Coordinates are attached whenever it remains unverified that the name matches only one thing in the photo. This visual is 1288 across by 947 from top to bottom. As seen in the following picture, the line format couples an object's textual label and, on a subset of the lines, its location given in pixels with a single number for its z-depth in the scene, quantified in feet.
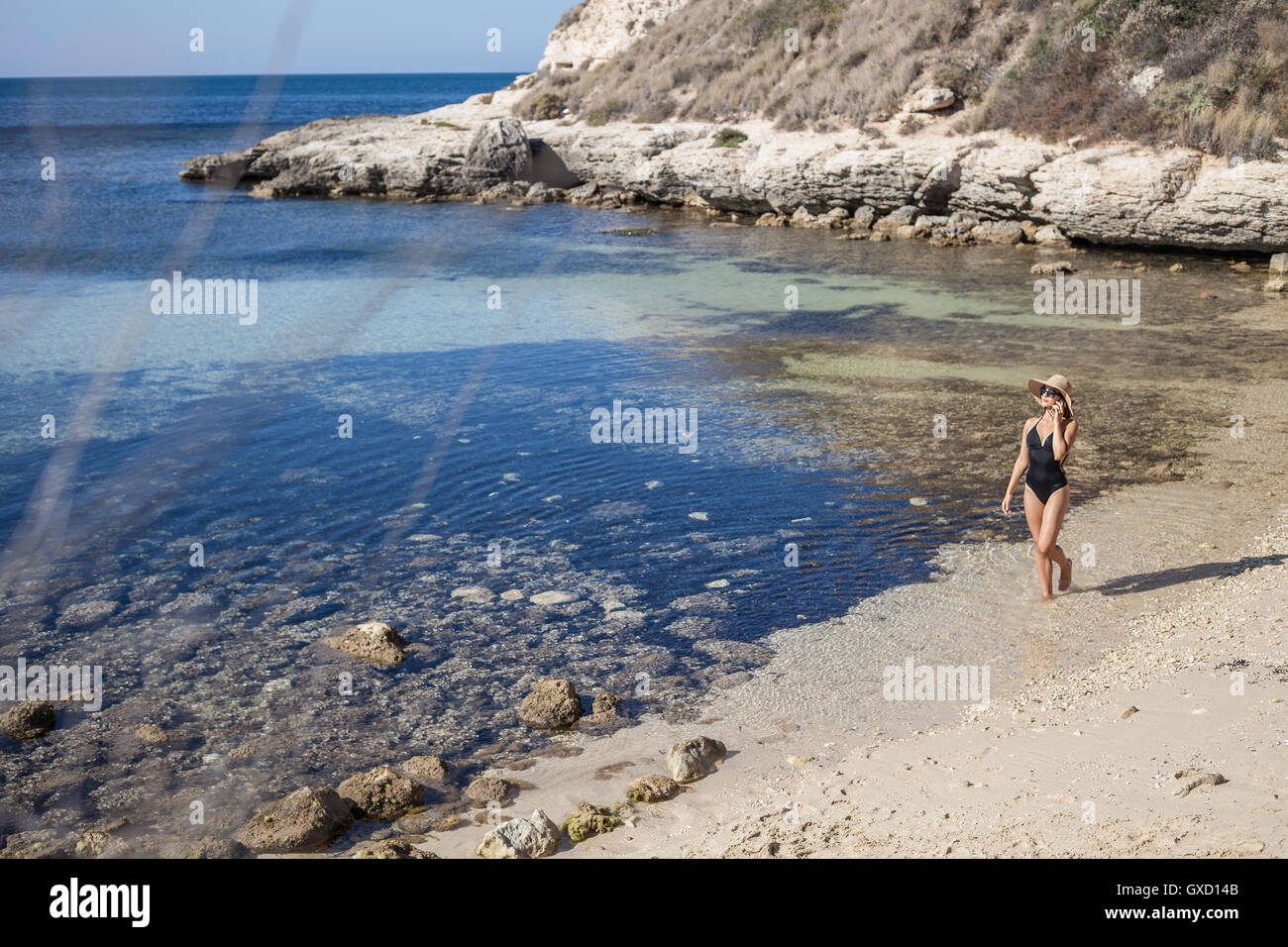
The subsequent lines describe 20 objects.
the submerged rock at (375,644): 27.02
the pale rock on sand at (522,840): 18.70
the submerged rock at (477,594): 30.58
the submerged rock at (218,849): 19.17
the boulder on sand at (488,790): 21.22
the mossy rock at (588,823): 19.51
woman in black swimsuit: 28.02
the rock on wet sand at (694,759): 21.45
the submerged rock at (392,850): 18.83
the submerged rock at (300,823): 19.69
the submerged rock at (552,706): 24.17
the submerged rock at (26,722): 24.08
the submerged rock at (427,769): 22.20
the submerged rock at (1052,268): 79.41
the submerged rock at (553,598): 30.42
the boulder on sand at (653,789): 20.75
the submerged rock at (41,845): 19.90
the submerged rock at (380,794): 20.83
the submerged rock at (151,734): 23.80
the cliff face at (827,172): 81.41
